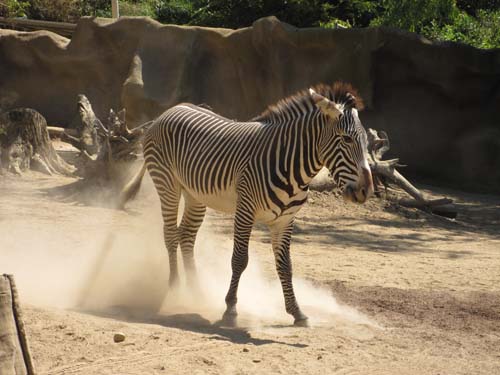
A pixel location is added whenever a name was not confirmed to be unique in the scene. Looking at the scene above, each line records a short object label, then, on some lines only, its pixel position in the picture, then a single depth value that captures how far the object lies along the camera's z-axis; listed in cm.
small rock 1124
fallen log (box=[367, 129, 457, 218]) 2627
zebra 1270
